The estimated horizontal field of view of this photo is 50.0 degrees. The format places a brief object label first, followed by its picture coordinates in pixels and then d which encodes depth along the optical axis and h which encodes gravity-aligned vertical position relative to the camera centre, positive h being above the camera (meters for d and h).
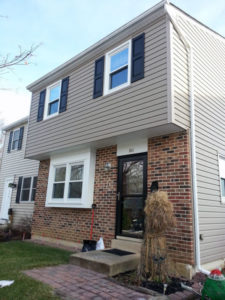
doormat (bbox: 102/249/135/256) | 5.15 -0.96
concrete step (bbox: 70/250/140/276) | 4.21 -1.00
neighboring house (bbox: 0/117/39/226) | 11.22 +1.31
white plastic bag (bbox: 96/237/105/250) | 5.86 -0.92
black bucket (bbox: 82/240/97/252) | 5.93 -0.95
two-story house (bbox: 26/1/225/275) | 5.04 +1.72
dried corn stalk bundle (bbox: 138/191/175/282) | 3.95 -0.50
